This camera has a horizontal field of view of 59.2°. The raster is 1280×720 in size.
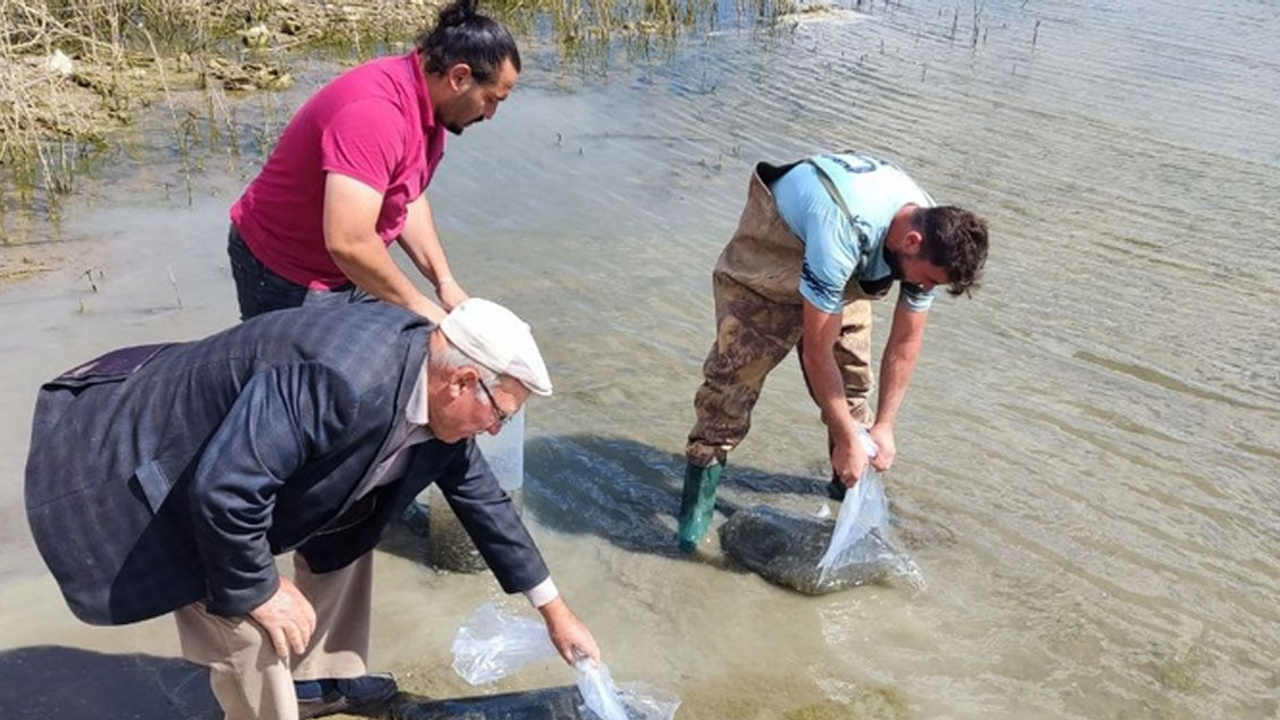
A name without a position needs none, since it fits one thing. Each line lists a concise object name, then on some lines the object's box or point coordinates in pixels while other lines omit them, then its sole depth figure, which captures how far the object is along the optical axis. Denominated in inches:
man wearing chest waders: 131.3
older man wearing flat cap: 84.4
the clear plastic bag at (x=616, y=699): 107.4
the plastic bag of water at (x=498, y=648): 119.9
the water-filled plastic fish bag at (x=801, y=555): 155.3
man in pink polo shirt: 120.1
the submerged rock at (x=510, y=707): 117.0
